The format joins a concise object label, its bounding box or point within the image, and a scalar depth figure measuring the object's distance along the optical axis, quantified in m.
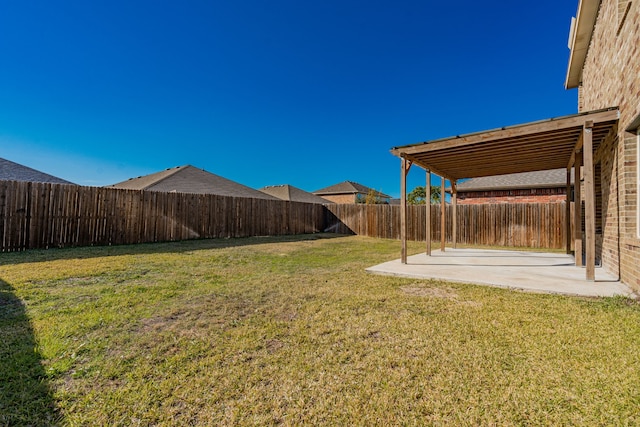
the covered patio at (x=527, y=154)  4.02
